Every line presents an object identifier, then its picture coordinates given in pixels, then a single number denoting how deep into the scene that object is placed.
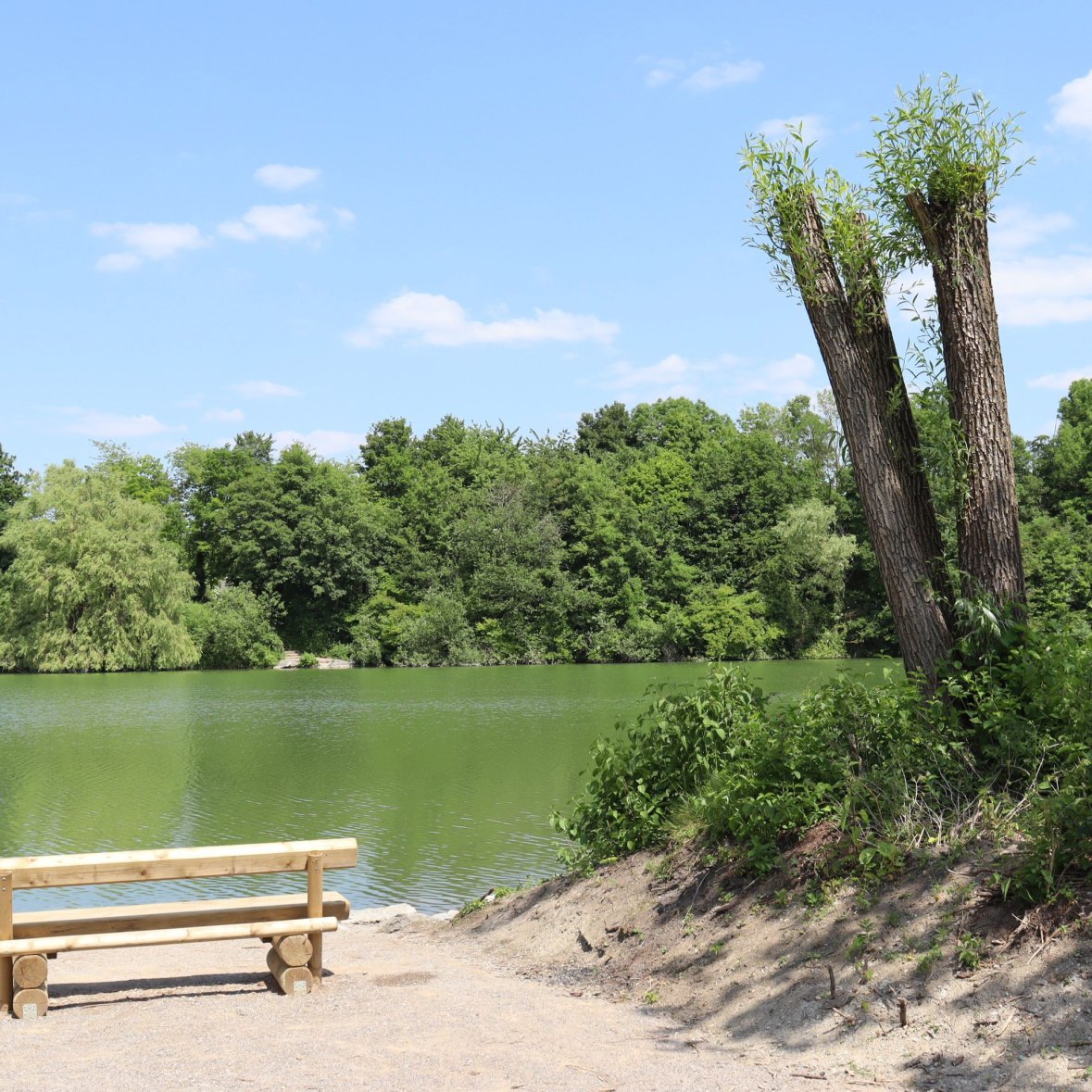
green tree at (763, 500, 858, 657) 48.78
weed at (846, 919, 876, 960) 4.79
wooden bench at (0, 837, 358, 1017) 5.00
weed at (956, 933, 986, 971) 4.44
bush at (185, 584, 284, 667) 47.31
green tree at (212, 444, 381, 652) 52.69
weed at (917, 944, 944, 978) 4.51
